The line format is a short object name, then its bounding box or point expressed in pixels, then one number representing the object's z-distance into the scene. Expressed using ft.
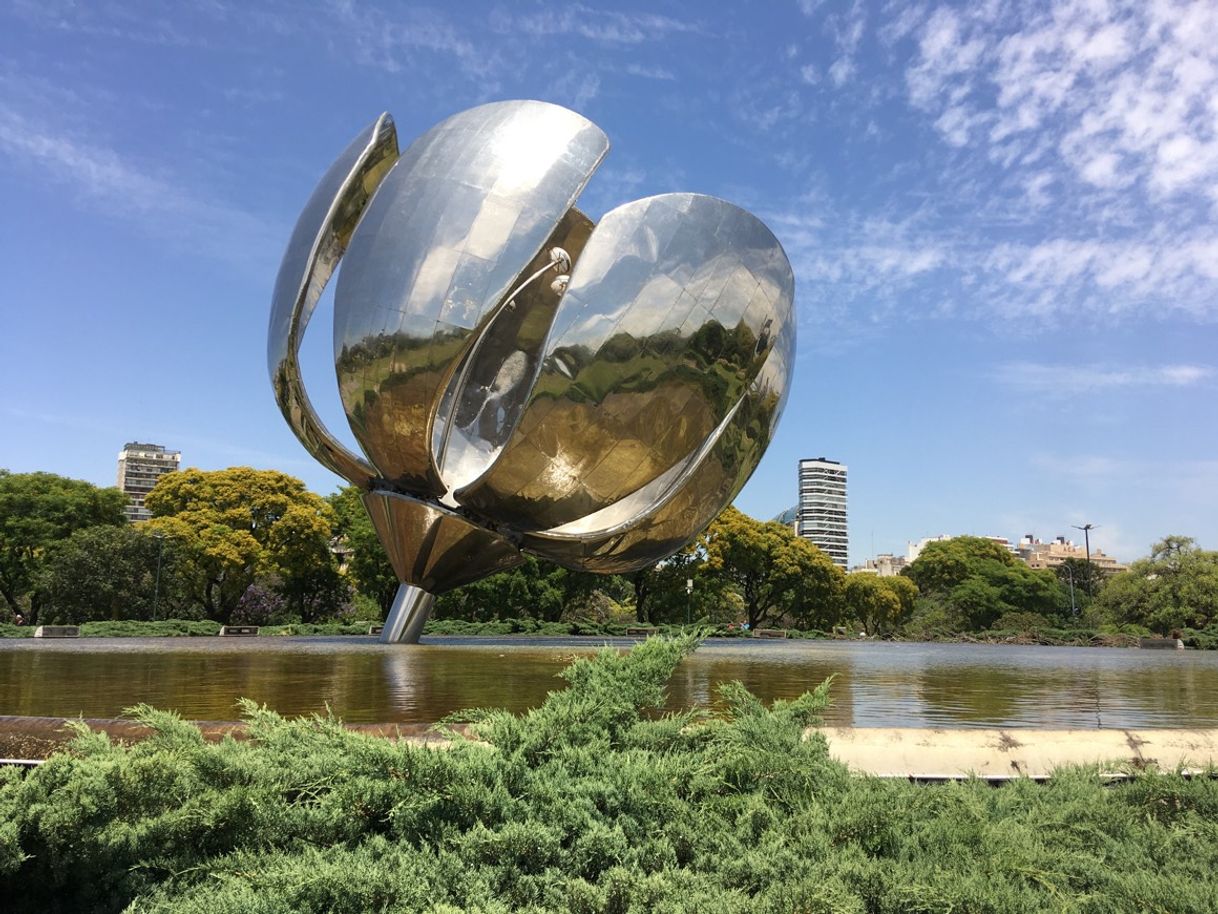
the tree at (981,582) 174.60
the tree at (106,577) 114.93
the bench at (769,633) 125.35
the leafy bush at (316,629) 97.91
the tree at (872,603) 194.90
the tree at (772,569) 130.72
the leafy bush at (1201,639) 116.26
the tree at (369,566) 112.37
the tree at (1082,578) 240.53
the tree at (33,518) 128.98
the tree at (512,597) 108.88
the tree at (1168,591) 142.20
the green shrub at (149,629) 86.07
